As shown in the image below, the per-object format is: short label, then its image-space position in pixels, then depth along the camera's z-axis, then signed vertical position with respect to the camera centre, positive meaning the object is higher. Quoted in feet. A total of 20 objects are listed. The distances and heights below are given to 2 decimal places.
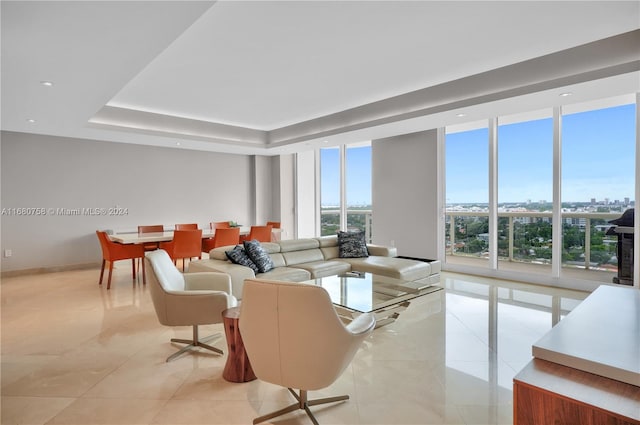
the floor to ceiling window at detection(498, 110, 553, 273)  16.94 +0.82
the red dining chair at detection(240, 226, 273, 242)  21.03 -1.52
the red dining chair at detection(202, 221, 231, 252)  19.73 -2.06
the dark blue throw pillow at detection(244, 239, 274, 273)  13.76 -1.91
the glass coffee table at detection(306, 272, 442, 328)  9.91 -2.73
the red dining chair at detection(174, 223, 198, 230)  22.20 -1.13
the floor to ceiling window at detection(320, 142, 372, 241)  25.44 +1.43
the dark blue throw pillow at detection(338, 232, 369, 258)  17.02 -1.87
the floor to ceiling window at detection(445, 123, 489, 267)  19.19 +0.64
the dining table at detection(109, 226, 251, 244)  16.80 -1.46
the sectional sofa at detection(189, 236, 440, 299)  13.20 -2.44
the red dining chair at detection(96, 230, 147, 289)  16.42 -2.03
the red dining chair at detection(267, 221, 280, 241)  24.58 -1.89
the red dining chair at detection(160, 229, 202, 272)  17.39 -1.84
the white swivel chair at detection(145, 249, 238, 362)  8.98 -2.46
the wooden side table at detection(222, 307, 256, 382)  8.02 -3.48
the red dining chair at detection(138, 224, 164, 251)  20.56 -1.23
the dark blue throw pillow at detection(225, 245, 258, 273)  13.58 -1.95
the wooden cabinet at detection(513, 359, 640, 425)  2.84 -1.65
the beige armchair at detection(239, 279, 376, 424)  5.78 -2.16
